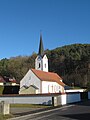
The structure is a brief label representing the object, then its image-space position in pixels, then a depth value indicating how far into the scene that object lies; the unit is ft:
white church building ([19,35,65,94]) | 109.50
